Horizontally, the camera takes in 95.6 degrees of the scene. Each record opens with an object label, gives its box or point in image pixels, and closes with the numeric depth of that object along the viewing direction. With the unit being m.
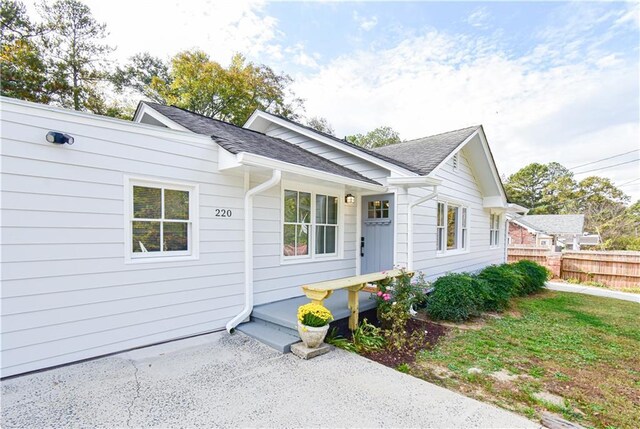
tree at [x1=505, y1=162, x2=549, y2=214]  39.12
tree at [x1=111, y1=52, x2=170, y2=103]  17.16
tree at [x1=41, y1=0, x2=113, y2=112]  14.87
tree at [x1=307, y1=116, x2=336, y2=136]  23.23
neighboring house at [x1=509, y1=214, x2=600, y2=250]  21.28
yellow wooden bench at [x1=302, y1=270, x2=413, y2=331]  3.97
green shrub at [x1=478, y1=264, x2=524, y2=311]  6.79
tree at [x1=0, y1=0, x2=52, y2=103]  13.18
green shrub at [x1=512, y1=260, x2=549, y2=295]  8.98
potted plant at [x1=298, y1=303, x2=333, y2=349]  3.81
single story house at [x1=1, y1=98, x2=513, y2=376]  3.11
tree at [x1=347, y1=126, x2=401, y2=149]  27.64
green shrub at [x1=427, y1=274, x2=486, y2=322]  5.78
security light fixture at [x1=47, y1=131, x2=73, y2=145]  3.15
